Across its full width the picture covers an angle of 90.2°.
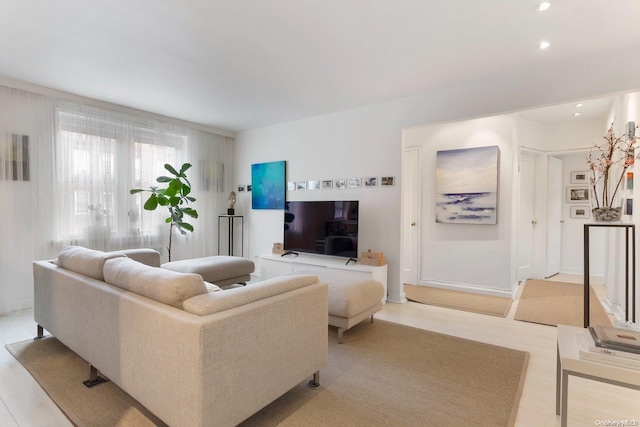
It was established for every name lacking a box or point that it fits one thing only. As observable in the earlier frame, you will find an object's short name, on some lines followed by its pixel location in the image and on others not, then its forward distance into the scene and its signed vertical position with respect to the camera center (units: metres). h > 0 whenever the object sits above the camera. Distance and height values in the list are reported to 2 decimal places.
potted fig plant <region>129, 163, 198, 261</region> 4.40 +0.12
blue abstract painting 5.23 +0.35
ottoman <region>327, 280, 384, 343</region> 2.77 -0.87
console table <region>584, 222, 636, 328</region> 2.59 -0.56
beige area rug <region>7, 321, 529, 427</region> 1.79 -1.20
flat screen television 4.21 -0.30
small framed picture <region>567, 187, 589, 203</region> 5.73 +0.23
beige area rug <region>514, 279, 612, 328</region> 3.46 -1.23
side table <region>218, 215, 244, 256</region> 5.77 -0.46
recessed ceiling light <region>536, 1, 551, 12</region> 2.11 +1.34
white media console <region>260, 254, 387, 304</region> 3.84 -0.81
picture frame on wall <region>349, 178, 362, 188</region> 4.41 +0.33
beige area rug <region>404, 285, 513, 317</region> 3.86 -1.24
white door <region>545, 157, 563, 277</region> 5.65 -0.11
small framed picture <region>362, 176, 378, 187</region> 4.27 +0.34
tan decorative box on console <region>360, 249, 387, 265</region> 4.01 -0.66
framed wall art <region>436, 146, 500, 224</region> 4.56 +0.31
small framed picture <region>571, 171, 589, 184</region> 5.72 +0.54
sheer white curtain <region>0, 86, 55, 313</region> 3.48 +0.17
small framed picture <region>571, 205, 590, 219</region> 5.76 -0.10
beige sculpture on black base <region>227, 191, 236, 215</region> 5.64 +0.05
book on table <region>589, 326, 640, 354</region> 1.54 -0.68
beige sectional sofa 1.39 -0.67
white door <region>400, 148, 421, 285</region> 5.19 -0.16
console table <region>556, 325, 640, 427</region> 1.37 -0.74
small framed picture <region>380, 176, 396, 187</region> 4.12 +0.33
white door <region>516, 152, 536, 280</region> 5.27 -0.14
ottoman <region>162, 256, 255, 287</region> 3.93 -0.80
